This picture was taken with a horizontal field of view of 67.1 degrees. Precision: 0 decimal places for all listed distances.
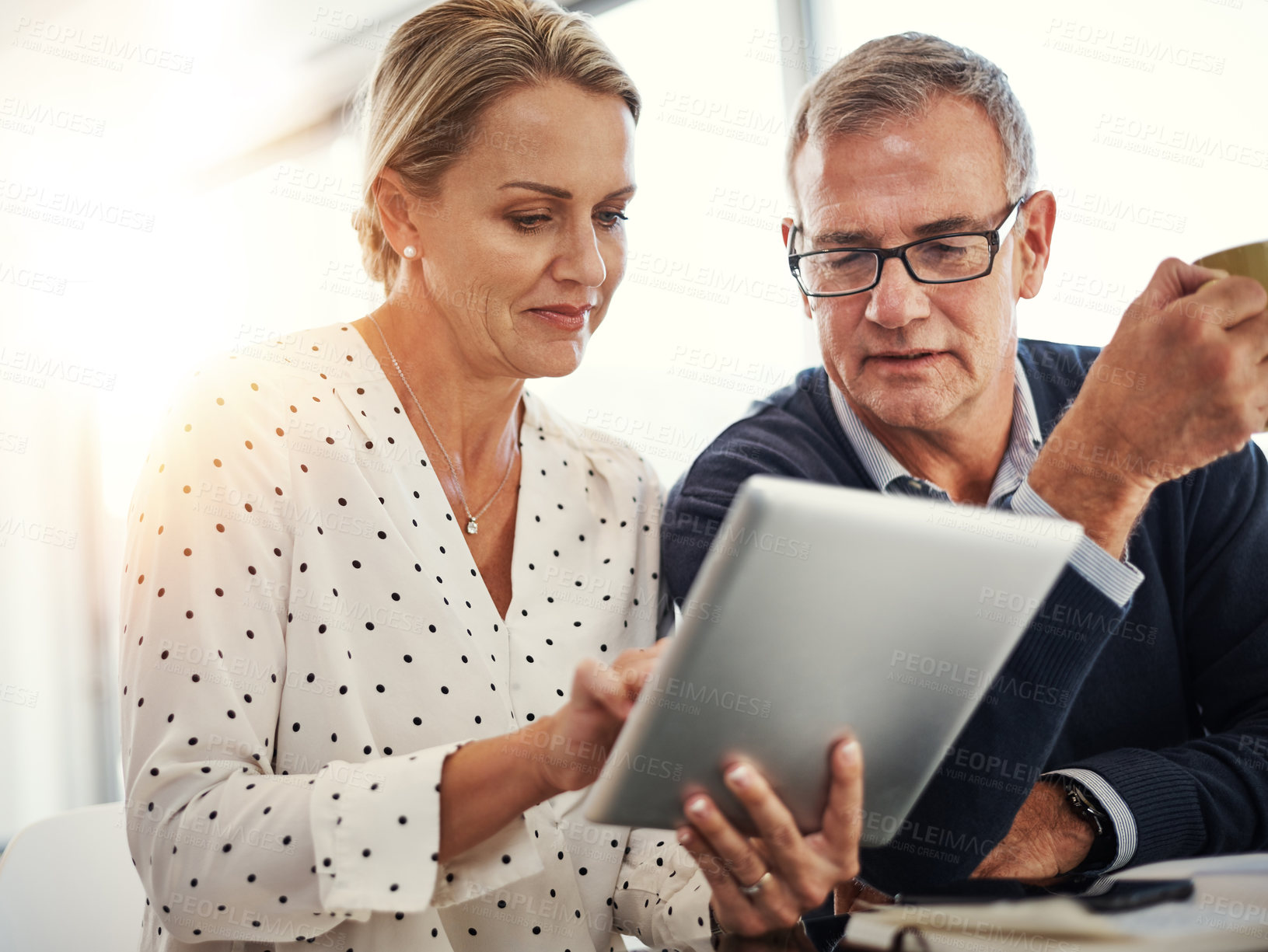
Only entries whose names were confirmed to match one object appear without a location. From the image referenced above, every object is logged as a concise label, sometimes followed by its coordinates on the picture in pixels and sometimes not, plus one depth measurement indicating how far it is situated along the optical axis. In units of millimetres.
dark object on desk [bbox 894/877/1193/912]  792
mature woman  852
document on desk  664
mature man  985
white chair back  1231
